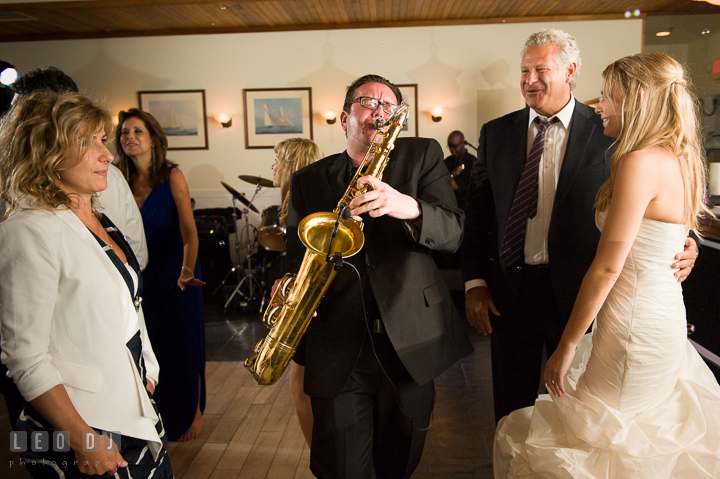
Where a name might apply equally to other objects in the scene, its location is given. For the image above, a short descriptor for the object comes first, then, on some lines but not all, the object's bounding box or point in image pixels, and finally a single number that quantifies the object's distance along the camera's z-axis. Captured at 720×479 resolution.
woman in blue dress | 2.71
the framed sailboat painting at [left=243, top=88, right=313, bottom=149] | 7.54
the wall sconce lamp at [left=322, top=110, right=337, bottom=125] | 7.51
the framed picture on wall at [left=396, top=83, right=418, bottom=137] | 7.38
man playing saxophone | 1.59
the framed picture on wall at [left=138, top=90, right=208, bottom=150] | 7.59
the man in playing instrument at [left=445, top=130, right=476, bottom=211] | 6.18
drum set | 5.01
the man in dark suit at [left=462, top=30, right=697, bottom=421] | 1.83
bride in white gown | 1.38
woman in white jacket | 1.17
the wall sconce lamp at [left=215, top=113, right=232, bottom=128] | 7.59
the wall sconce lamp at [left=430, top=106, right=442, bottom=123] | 7.36
